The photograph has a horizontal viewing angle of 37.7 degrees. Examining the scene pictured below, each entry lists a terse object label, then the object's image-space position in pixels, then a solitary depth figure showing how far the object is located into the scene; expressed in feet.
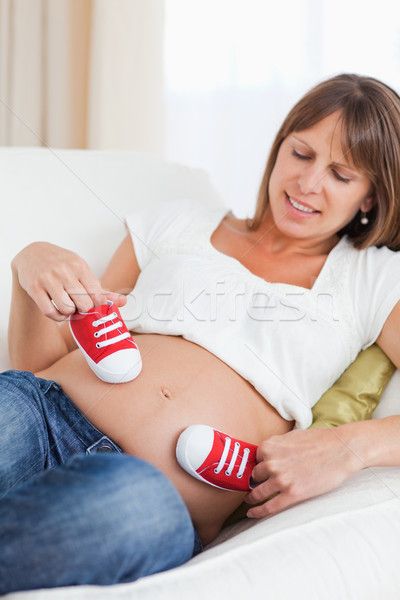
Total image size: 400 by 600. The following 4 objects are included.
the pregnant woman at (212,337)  2.03
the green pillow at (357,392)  3.40
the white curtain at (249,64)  6.49
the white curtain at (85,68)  7.26
